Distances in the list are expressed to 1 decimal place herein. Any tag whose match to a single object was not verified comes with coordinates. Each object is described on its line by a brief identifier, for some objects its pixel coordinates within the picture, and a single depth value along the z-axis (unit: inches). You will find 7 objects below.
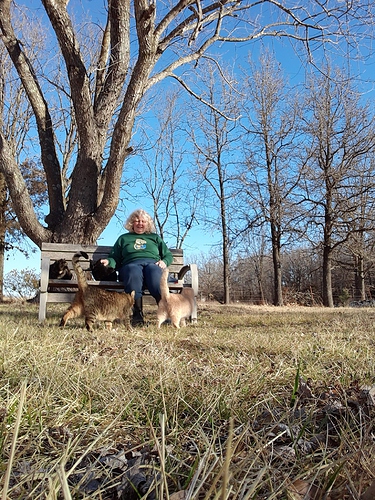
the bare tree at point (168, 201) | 773.9
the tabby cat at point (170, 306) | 173.6
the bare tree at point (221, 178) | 649.6
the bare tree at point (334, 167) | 577.9
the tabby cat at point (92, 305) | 165.3
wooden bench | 194.2
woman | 193.3
